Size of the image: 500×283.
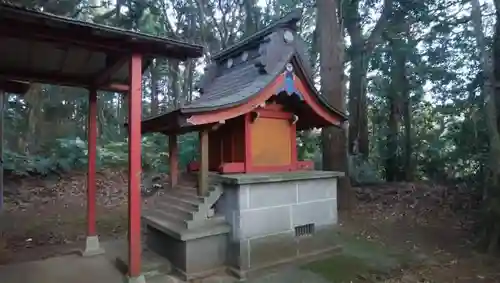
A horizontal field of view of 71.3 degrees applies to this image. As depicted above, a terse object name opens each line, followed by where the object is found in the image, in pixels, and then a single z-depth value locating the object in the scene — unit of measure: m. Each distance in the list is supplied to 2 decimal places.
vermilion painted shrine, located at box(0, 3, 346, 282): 3.97
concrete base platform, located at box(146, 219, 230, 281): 4.68
